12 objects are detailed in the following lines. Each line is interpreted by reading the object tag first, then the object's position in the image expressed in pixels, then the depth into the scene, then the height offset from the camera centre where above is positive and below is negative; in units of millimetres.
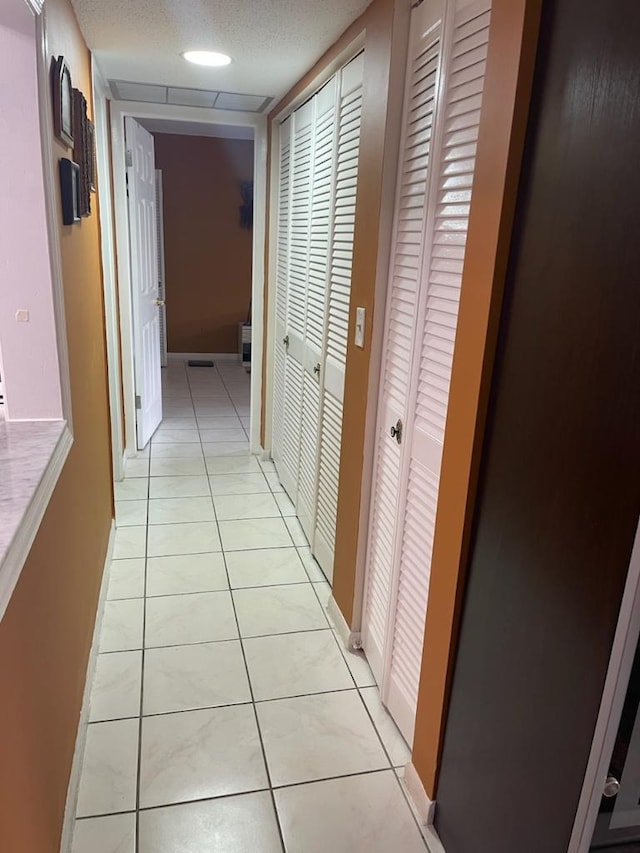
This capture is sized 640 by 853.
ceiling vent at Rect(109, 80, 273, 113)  3164 +733
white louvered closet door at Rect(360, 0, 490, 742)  1384 -233
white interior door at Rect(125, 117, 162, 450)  3701 -255
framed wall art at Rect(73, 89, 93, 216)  1986 +284
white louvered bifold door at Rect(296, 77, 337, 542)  2527 -179
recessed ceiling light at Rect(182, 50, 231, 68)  2457 +715
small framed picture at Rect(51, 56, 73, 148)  1607 +348
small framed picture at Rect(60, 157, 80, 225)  1737 +119
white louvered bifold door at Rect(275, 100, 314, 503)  2926 -224
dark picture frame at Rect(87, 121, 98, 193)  2354 +294
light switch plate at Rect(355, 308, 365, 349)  2022 -252
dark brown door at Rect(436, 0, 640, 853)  911 -299
